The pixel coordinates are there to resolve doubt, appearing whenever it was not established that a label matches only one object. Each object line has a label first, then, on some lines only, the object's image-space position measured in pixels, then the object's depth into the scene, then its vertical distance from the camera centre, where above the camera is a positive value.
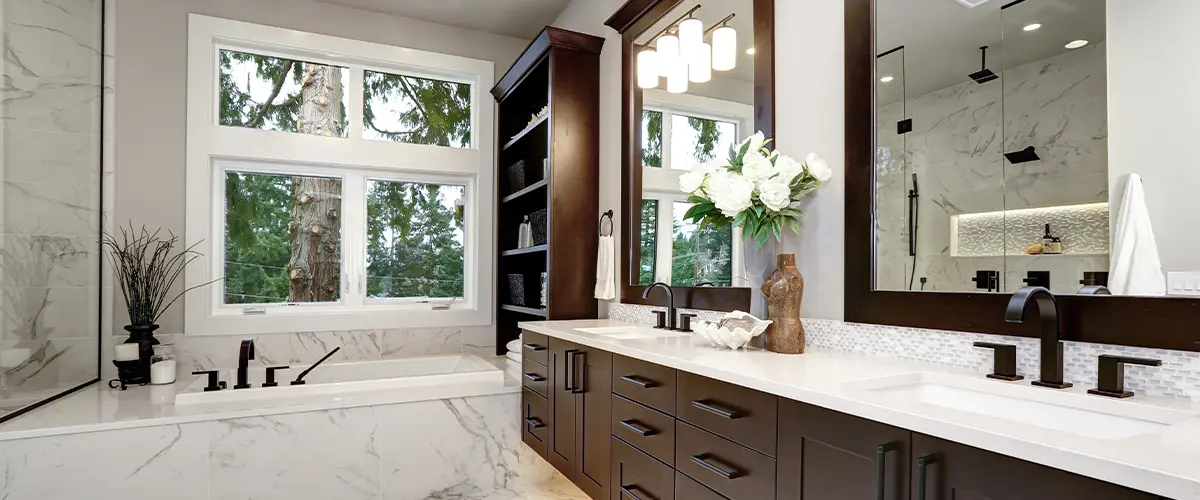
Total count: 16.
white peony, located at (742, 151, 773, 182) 1.69 +0.26
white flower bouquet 1.68 +0.21
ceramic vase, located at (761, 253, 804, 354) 1.66 -0.14
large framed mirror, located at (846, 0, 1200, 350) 1.07 +0.20
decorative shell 1.72 -0.21
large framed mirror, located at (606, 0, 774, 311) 2.12 +0.55
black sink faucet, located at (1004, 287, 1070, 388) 1.15 -0.16
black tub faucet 2.88 -0.50
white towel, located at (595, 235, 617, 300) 2.91 -0.06
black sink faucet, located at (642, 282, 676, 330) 2.42 -0.20
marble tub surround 2.29 -0.87
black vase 3.08 -0.46
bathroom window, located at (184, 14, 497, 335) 3.46 +0.47
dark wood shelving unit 3.06 +0.48
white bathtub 2.78 -0.65
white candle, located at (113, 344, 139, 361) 3.02 -0.49
